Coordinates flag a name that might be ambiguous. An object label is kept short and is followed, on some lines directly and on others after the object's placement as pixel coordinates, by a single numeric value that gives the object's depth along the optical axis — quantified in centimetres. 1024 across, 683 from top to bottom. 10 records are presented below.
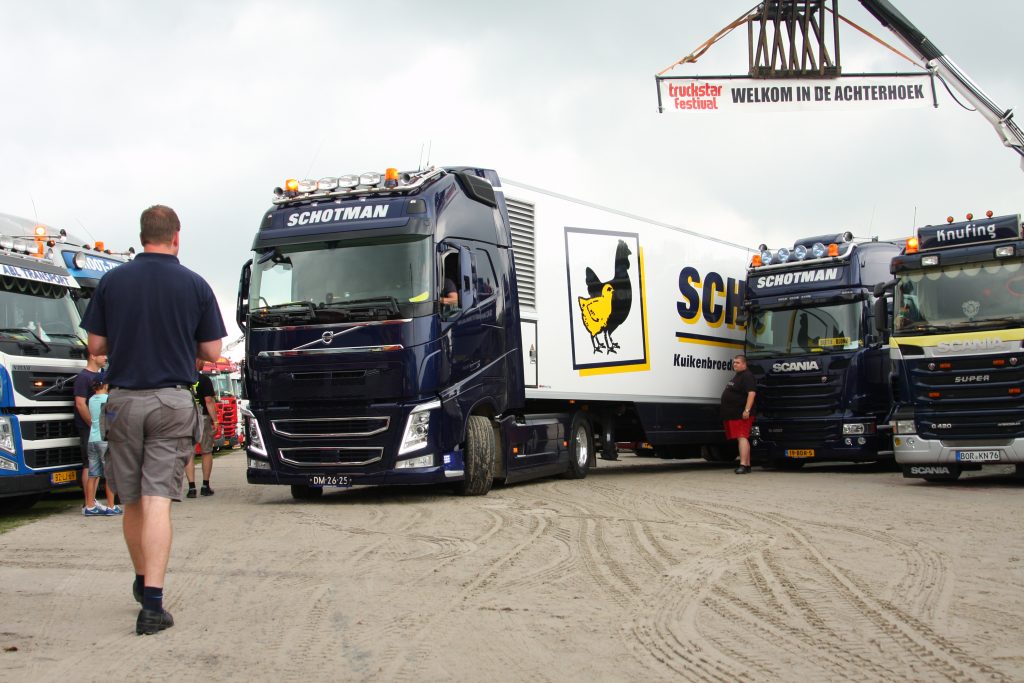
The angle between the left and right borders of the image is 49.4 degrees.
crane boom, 1720
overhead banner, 1814
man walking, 582
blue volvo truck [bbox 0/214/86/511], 1134
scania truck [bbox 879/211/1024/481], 1370
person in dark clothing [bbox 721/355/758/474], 1769
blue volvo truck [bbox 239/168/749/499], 1177
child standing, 1145
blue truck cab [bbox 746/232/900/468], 1741
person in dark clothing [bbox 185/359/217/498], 1359
